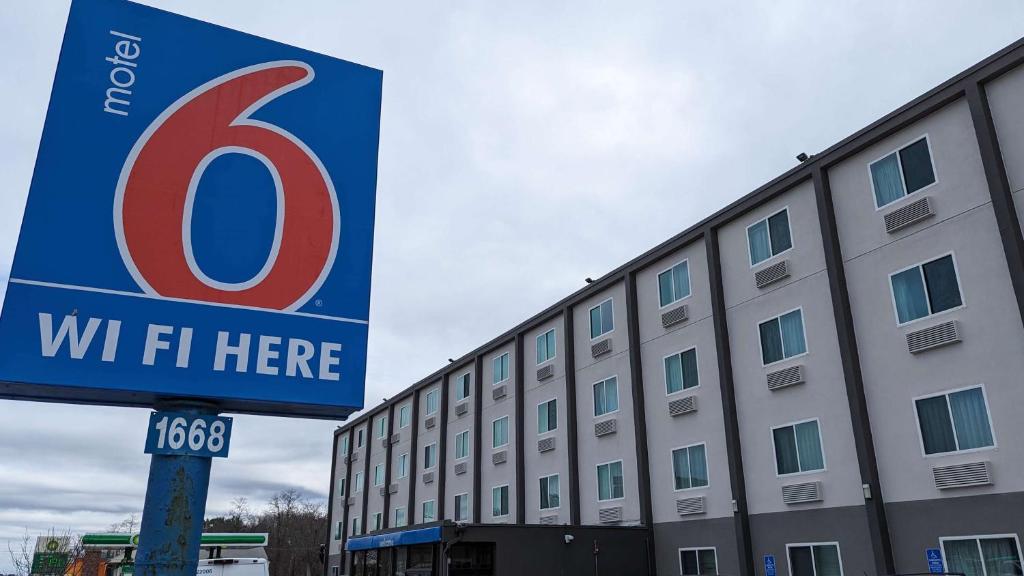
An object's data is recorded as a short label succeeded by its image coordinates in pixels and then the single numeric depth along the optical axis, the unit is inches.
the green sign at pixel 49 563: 743.1
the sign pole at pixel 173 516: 240.2
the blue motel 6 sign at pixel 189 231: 248.7
